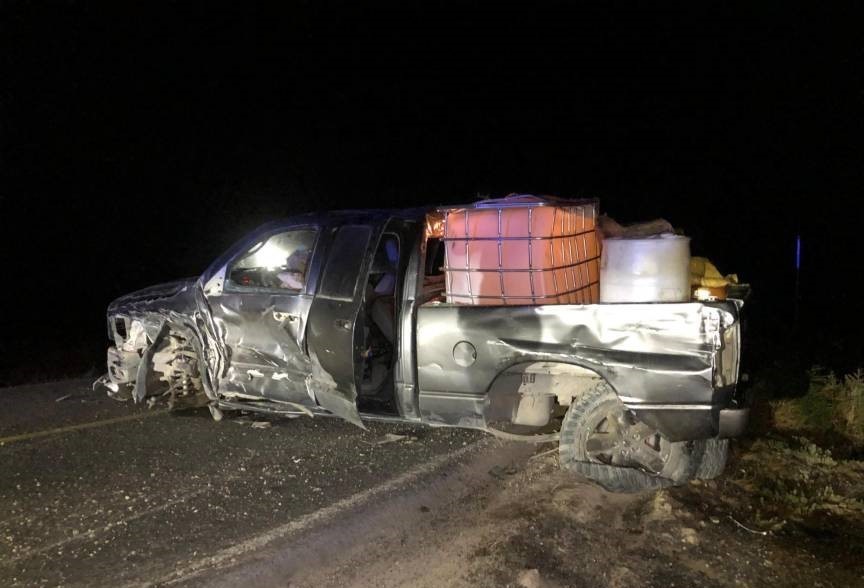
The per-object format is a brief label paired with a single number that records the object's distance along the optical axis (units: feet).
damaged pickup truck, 12.44
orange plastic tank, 13.66
